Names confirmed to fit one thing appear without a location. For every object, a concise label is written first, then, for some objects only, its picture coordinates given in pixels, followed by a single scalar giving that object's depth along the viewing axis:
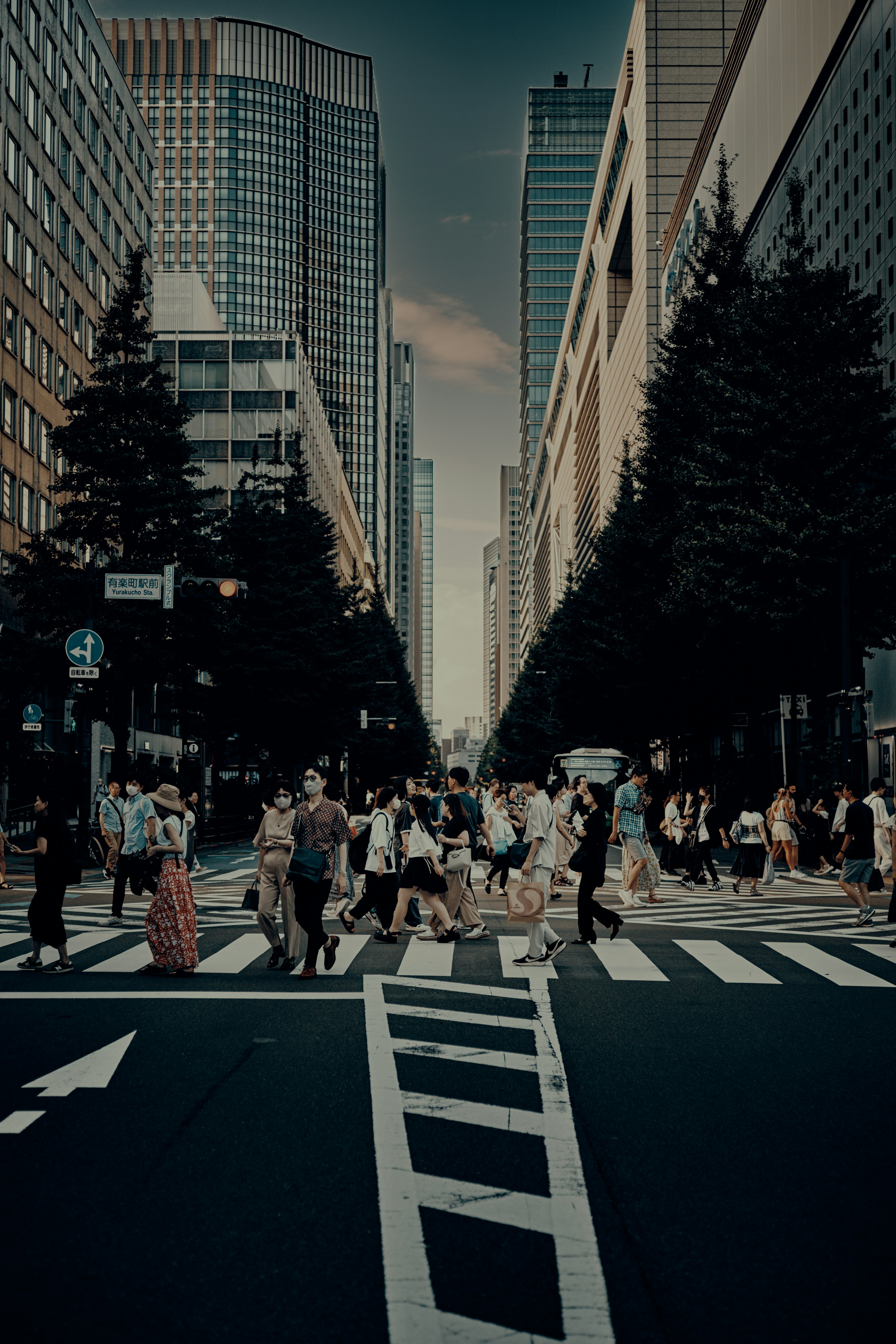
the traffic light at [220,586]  21.22
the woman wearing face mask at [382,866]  13.79
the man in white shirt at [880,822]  17.41
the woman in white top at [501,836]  19.02
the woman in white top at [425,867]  13.62
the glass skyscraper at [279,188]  147.62
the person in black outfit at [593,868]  13.41
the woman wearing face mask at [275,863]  11.52
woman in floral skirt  11.10
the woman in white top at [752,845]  21.03
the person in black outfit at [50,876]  10.82
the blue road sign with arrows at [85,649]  22.31
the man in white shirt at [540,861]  11.95
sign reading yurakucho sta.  22.06
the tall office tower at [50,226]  42.59
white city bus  46.88
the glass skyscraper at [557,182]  182.12
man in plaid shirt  18.27
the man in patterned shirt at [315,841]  10.73
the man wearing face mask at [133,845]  15.45
